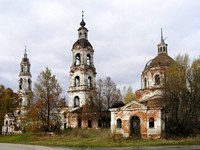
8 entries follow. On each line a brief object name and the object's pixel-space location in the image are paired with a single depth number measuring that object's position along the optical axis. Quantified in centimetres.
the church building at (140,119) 2962
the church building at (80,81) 4269
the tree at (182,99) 2939
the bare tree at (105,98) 3931
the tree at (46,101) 3612
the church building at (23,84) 5942
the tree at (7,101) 4700
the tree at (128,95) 6092
